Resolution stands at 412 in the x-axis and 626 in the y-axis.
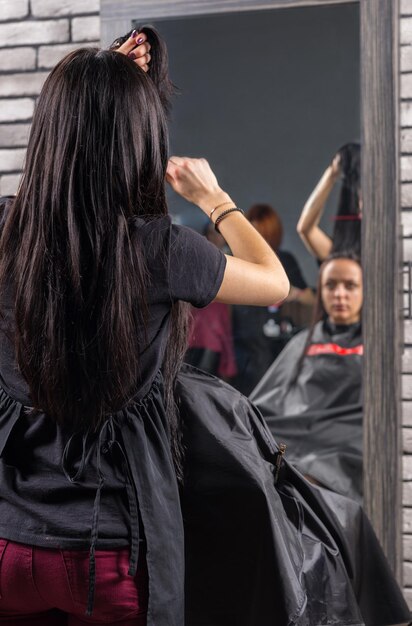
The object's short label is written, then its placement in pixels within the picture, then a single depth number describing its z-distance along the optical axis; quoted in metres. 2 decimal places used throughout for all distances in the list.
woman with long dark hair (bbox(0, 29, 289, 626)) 1.41
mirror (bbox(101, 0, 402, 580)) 2.97
